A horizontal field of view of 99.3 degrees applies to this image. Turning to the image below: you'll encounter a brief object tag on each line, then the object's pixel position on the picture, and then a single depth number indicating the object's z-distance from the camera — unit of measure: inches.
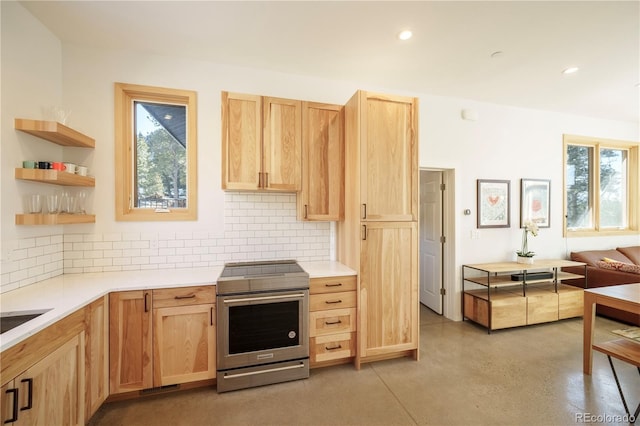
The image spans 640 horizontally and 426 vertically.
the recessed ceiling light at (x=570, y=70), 114.3
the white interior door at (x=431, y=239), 153.5
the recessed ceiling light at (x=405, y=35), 89.4
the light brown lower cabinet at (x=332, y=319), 95.8
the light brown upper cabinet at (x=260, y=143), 99.6
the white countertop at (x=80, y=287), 55.9
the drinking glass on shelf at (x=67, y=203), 91.0
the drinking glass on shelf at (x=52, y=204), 85.2
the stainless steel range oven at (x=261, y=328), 85.9
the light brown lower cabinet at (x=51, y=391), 48.8
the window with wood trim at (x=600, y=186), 176.2
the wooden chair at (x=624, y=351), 74.7
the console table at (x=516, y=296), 130.7
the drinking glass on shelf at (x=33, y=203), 80.0
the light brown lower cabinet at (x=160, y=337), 80.4
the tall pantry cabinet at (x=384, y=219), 99.0
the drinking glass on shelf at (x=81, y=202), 95.0
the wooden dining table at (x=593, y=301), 88.2
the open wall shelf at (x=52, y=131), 75.9
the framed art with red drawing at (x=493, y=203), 149.0
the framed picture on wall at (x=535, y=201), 156.9
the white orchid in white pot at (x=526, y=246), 145.4
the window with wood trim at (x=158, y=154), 102.2
